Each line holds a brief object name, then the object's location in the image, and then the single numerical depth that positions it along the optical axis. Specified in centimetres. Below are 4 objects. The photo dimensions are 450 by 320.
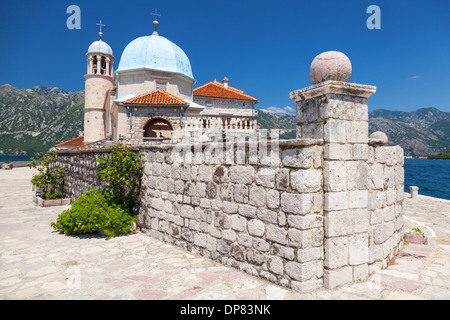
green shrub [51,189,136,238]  614
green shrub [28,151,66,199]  1112
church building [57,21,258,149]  1544
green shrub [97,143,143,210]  657
